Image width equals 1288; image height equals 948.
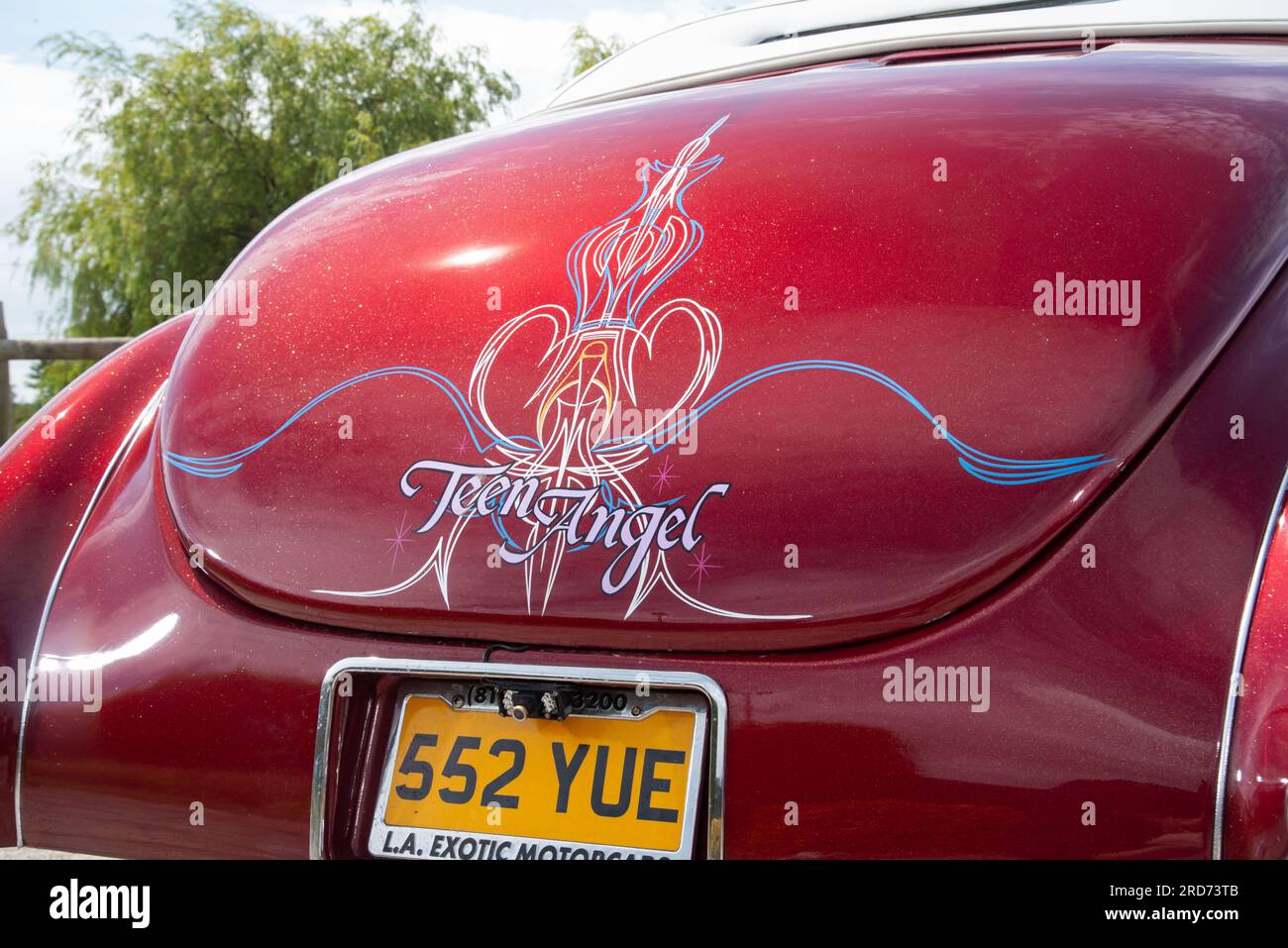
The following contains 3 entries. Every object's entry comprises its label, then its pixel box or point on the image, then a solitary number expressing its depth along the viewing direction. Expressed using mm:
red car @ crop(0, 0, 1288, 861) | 1406
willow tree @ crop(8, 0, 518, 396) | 22250
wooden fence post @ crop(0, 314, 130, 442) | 8086
